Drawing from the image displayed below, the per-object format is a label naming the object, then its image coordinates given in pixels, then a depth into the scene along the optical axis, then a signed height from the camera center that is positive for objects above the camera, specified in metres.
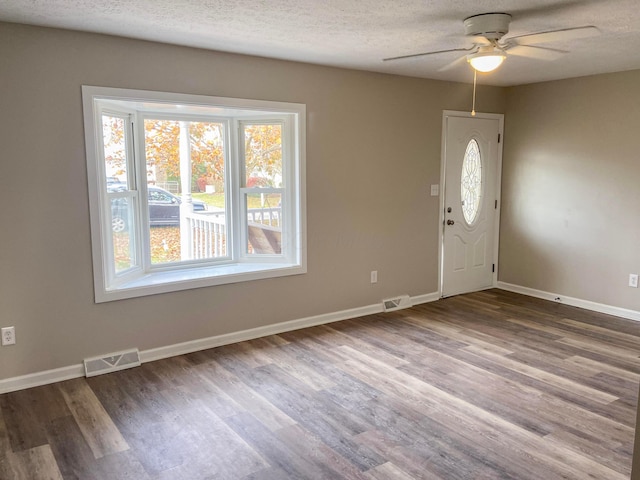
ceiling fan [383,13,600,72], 2.84 +0.88
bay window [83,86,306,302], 3.60 -0.08
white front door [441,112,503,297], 5.41 -0.24
